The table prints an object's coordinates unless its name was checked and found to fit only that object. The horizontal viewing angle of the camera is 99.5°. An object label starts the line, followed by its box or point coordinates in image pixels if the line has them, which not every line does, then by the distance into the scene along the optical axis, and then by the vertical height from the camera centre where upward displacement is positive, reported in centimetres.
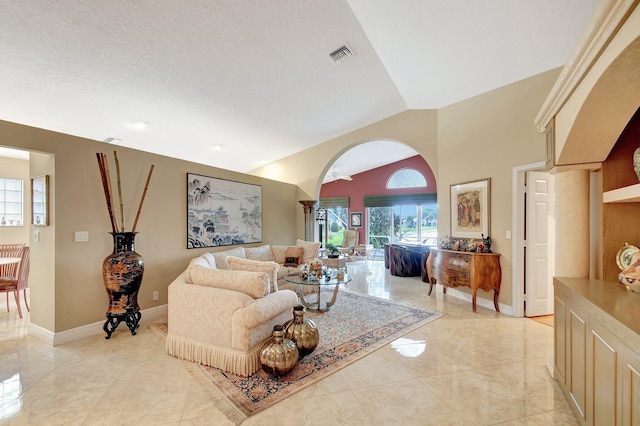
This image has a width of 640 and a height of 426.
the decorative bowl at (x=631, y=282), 170 -44
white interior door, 379 -43
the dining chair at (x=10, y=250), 467 -66
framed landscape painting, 436 +1
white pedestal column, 647 -18
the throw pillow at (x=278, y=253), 547 -82
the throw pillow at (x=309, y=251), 542 -77
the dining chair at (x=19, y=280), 365 -92
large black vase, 304 -78
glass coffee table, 366 -96
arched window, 915 +116
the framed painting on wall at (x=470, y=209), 423 +6
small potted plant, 537 -112
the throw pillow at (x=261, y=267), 287 -60
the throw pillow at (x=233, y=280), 251 -65
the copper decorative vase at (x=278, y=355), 219 -117
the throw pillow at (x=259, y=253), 500 -77
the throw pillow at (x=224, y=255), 425 -70
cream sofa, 232 -93
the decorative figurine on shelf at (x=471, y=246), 420 -52
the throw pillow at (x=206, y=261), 337 -64
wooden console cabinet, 395 -87
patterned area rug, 205 -141
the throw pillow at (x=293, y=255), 528 -86
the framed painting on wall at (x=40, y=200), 296 +14
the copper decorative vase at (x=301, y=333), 246 -110
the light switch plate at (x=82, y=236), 308 -27
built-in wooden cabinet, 120 -75
